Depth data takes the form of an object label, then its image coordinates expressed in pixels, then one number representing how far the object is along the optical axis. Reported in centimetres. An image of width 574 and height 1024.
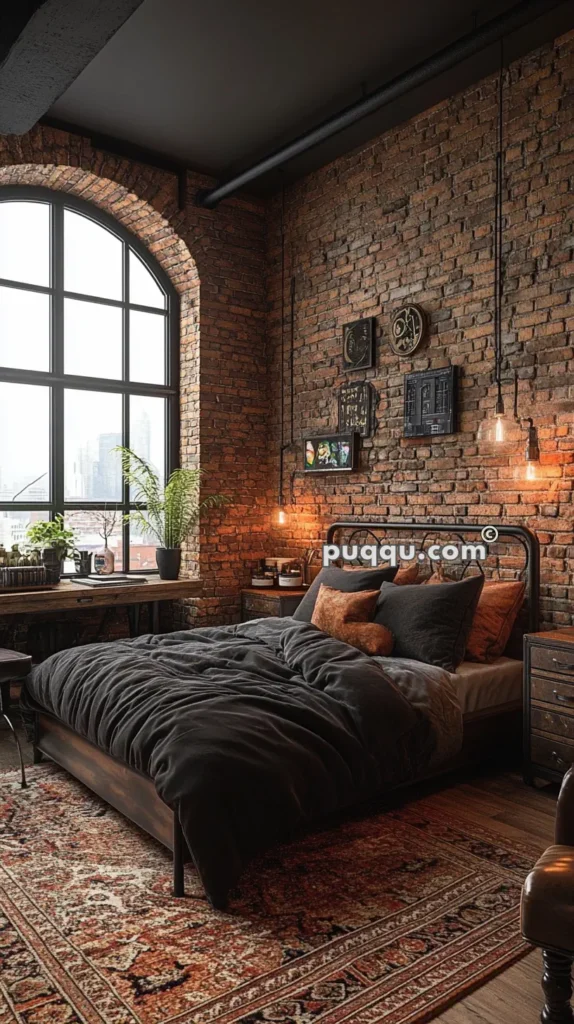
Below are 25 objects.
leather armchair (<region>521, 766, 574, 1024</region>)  171
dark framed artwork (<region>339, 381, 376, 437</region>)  549
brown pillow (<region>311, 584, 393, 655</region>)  407
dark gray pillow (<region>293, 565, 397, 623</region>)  459
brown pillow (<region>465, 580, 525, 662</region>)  416
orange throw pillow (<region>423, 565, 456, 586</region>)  473
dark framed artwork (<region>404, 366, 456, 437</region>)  485
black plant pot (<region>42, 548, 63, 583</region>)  522
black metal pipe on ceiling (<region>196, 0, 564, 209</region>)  373
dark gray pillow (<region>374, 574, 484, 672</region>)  396
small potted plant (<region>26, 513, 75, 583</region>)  525
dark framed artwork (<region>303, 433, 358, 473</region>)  560
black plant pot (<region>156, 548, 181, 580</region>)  591
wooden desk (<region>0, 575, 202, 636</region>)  486
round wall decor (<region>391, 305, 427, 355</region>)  507
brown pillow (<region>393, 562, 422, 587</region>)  478
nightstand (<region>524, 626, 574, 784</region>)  362
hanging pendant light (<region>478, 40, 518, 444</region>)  454
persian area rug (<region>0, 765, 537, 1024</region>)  212
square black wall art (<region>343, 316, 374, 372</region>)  548
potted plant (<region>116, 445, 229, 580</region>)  596
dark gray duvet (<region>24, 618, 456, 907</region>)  256
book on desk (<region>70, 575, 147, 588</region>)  535
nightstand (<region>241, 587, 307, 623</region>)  566
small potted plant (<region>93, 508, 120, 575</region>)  579
